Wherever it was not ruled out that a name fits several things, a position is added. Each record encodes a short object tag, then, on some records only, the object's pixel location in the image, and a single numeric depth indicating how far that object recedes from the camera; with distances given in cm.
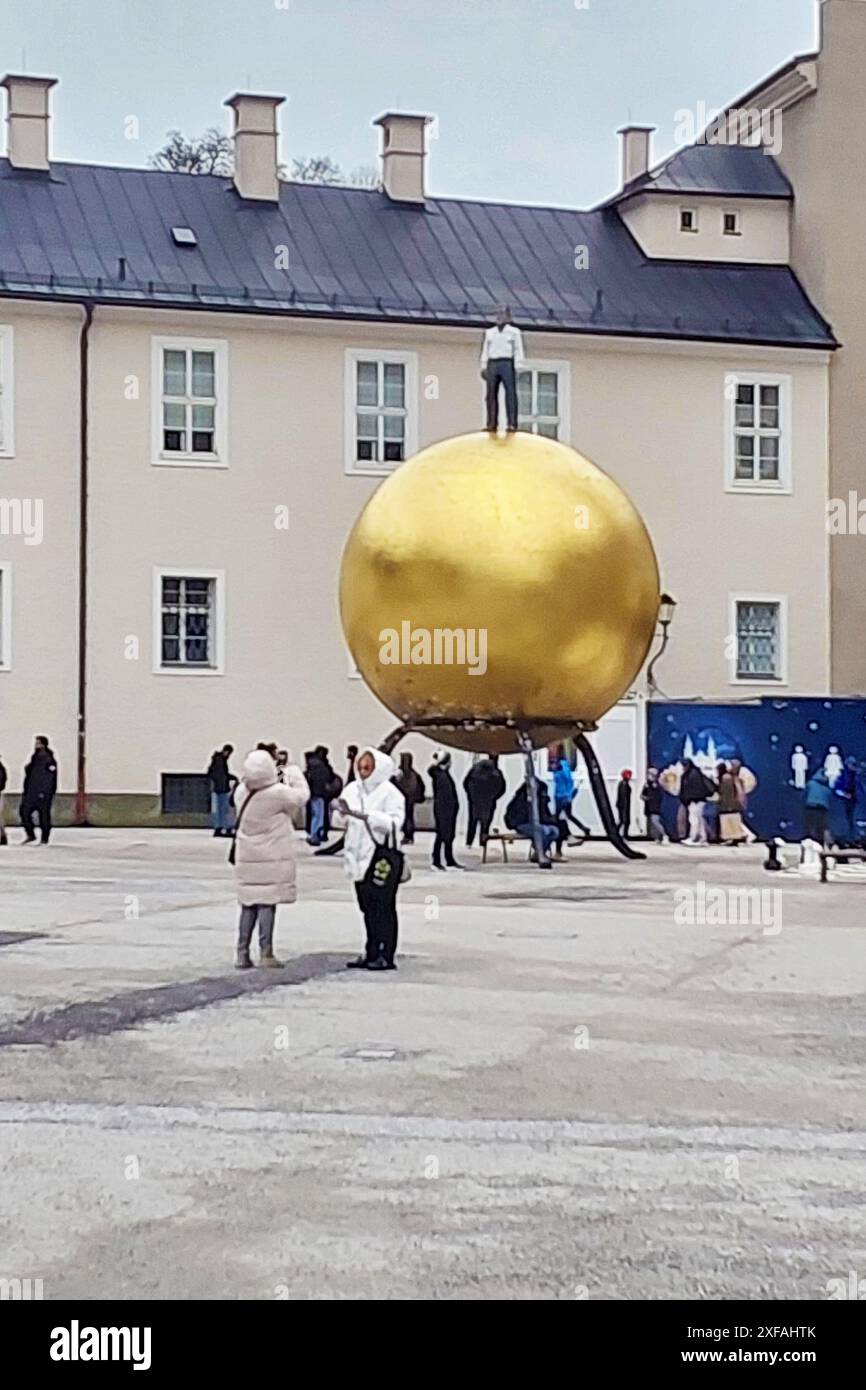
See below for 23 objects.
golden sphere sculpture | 3008
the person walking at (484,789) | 3369
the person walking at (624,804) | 3947
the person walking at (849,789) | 3809
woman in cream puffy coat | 1783
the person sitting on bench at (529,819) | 3328
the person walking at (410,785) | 3359
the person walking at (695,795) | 3909
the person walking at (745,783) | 3931
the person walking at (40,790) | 3619
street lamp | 3962
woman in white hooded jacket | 1797
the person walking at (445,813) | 2997
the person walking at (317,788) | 3728
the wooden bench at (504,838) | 3250
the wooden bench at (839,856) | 2892
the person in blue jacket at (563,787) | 3609
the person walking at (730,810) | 3891
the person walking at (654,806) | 3997
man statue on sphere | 3259
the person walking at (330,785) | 3772
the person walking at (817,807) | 3406
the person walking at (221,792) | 3919
